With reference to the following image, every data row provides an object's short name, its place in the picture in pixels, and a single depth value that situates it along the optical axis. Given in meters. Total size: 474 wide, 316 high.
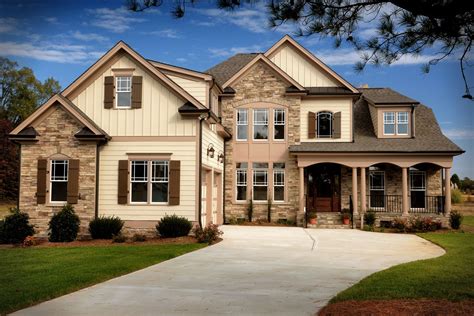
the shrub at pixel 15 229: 17.03
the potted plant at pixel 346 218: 23.50
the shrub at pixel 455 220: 22.86
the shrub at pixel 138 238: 17.09
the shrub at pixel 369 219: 23.31
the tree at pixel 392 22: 6.33
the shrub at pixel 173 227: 17.30
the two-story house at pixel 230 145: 18.17
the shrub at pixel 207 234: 16.52
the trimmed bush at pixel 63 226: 17.14
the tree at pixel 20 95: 51.50
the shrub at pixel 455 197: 38.68
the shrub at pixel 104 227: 17.41
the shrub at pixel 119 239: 16.88
